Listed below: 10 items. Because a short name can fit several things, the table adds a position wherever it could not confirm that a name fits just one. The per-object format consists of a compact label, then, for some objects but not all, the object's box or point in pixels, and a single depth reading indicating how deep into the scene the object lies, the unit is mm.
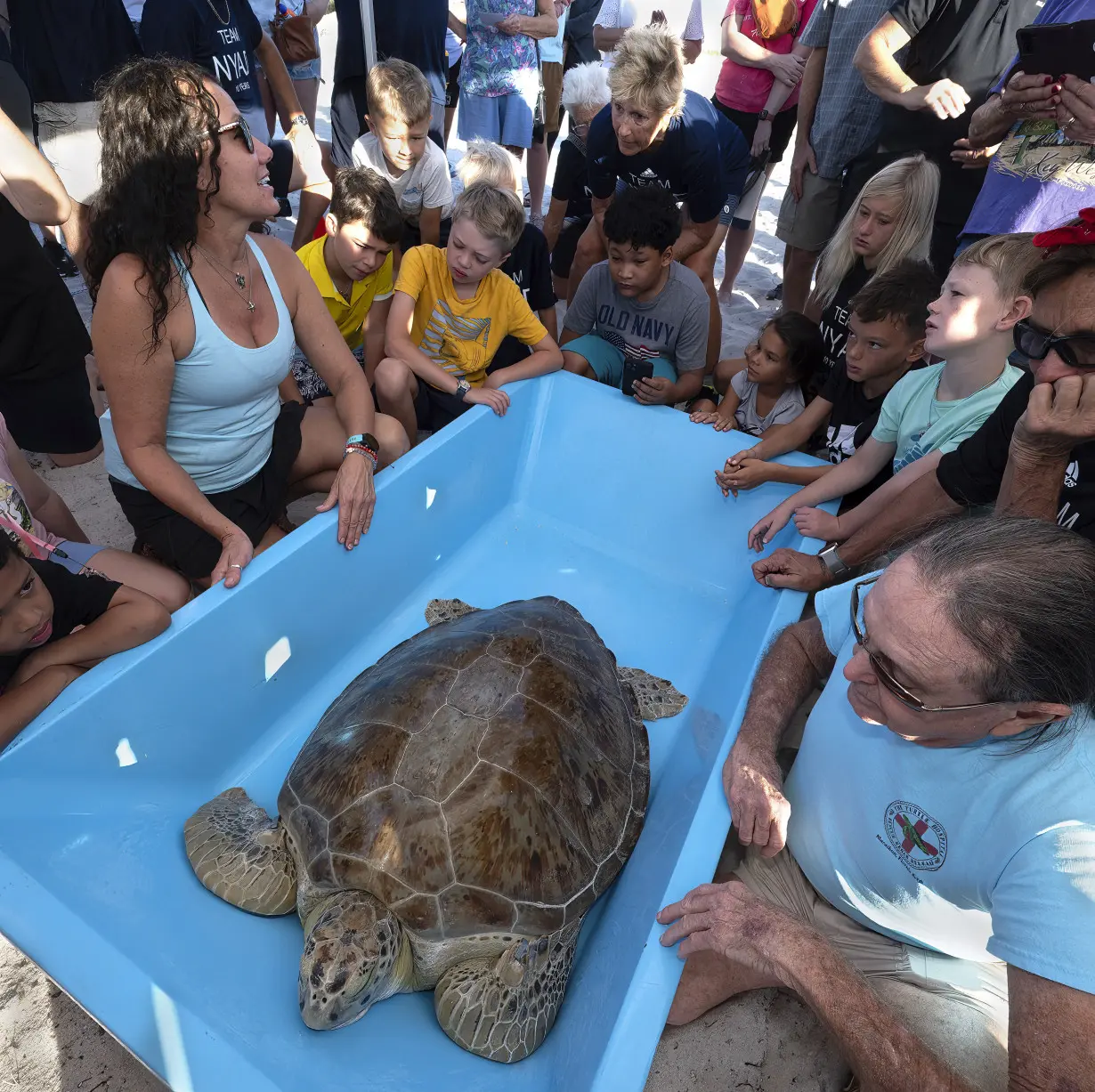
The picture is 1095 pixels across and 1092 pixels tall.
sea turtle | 1159
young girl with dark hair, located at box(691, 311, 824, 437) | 2275
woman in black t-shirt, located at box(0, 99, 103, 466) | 1927
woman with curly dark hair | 1395
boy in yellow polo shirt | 2238
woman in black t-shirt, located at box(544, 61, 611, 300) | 3346
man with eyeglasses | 820
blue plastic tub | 1061
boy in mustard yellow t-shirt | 2242
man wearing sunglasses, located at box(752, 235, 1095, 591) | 1182
